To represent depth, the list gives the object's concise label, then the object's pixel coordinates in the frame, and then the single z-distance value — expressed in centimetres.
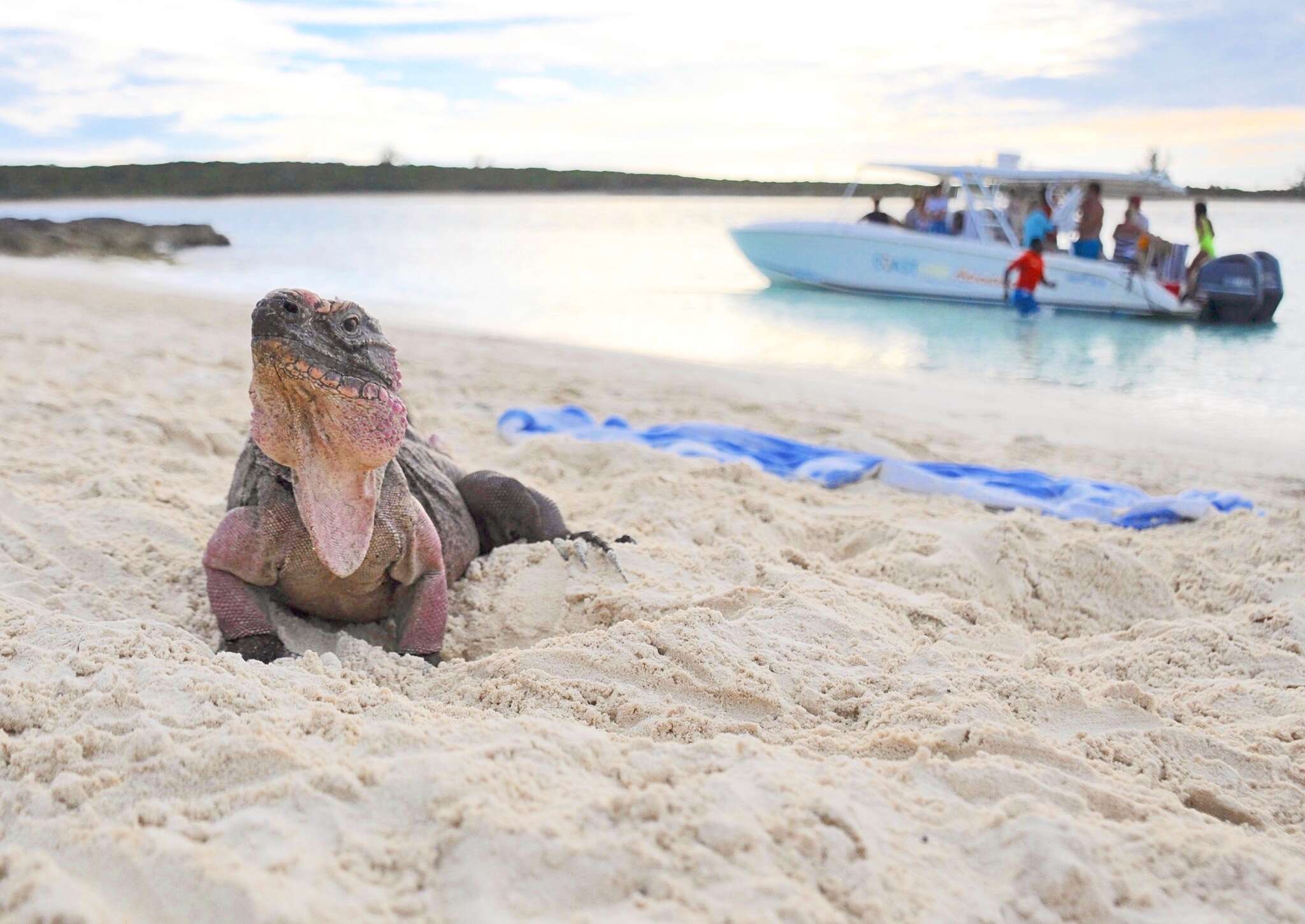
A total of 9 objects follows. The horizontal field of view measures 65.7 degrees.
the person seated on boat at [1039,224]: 1630
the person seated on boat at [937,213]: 1820
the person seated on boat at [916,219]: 1850
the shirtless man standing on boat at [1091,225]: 1659
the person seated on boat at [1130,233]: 1661
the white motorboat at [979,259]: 1616
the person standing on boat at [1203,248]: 1609
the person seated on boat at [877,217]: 1902
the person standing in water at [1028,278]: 1616
